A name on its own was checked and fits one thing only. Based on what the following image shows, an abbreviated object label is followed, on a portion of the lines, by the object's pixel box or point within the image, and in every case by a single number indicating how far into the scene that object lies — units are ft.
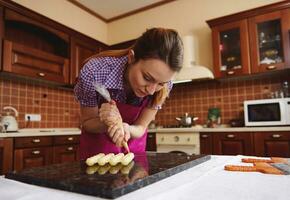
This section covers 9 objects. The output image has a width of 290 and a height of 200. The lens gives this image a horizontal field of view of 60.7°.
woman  2.79
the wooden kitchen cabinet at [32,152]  6.77
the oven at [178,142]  8.15
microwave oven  7.45
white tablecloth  1.58
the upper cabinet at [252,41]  7.71
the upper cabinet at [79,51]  9.46
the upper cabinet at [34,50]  7.39
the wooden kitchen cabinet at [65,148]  7.82
